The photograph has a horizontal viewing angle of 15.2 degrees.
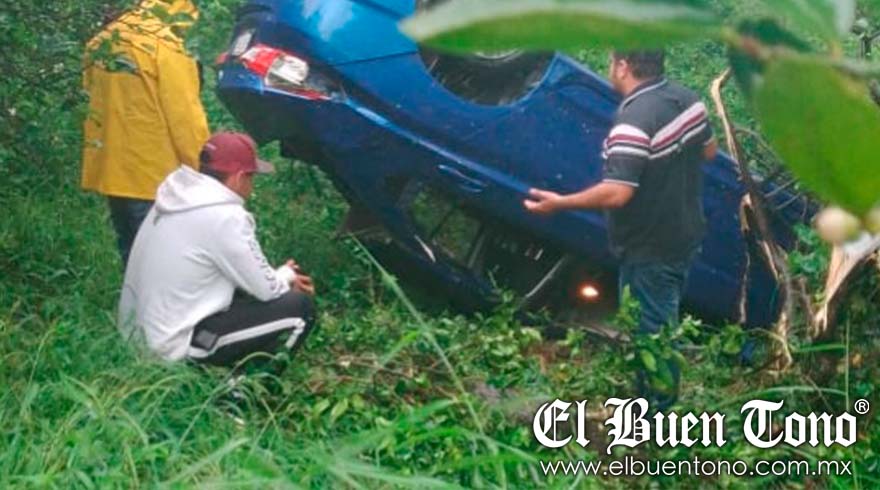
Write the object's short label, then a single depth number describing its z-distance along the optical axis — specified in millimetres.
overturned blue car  12482
